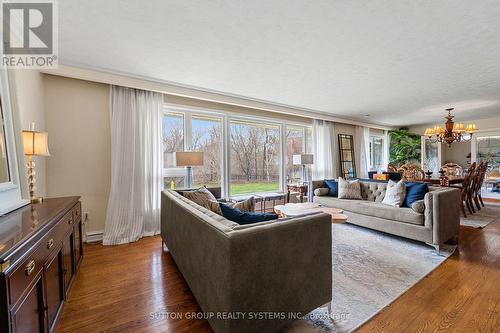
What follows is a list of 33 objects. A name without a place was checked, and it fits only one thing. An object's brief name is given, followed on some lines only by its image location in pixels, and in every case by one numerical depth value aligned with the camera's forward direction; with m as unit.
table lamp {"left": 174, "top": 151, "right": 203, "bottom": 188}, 3.47
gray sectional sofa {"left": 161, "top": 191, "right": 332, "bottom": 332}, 1.25
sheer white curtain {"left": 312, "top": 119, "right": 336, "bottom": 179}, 6.06
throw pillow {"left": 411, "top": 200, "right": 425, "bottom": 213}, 2.96
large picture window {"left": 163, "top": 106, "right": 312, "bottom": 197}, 4.13
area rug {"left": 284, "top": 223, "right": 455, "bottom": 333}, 1.66
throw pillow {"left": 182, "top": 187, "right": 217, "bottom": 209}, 2.59
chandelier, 4.88
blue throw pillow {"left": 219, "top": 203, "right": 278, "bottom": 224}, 1.67
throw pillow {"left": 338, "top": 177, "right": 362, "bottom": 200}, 4.18
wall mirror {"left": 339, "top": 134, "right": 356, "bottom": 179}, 6.64
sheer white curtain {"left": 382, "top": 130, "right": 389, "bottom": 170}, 8.13
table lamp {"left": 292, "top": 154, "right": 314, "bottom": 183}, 4.91
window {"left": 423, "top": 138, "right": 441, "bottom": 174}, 7.85
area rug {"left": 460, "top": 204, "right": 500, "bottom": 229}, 3.92
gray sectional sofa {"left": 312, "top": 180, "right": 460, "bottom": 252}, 2.76
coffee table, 2.82
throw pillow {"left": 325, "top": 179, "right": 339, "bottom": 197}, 4.56
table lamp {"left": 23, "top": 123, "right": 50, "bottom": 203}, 1.98
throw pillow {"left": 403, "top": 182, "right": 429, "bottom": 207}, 3.21
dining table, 4.62
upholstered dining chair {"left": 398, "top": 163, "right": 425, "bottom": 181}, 5.19
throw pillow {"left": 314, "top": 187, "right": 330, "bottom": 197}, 4.56
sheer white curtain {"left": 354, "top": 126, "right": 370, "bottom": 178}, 7.04
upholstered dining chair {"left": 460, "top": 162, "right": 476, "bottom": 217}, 4.39
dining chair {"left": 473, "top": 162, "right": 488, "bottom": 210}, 4.86
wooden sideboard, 0.92
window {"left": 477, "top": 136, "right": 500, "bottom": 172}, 6.88
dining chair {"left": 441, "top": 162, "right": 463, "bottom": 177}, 5.51
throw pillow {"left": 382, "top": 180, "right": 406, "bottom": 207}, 3.38
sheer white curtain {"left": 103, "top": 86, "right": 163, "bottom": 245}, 3.32
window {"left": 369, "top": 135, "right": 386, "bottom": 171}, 7.87
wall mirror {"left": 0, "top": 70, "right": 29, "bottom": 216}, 1.61
